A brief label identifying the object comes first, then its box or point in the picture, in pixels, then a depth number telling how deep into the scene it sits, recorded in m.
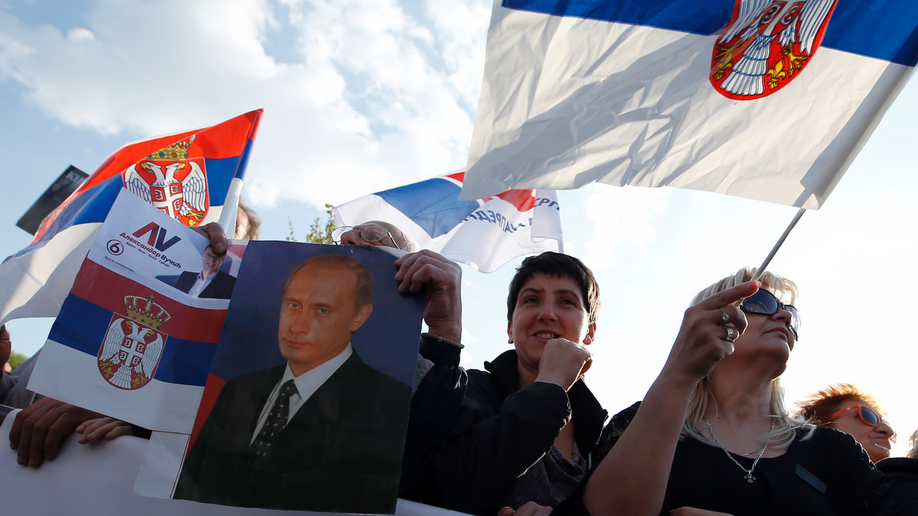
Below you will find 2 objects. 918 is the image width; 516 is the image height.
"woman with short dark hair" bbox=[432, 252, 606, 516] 1.66
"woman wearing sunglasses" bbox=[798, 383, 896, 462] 3.43
